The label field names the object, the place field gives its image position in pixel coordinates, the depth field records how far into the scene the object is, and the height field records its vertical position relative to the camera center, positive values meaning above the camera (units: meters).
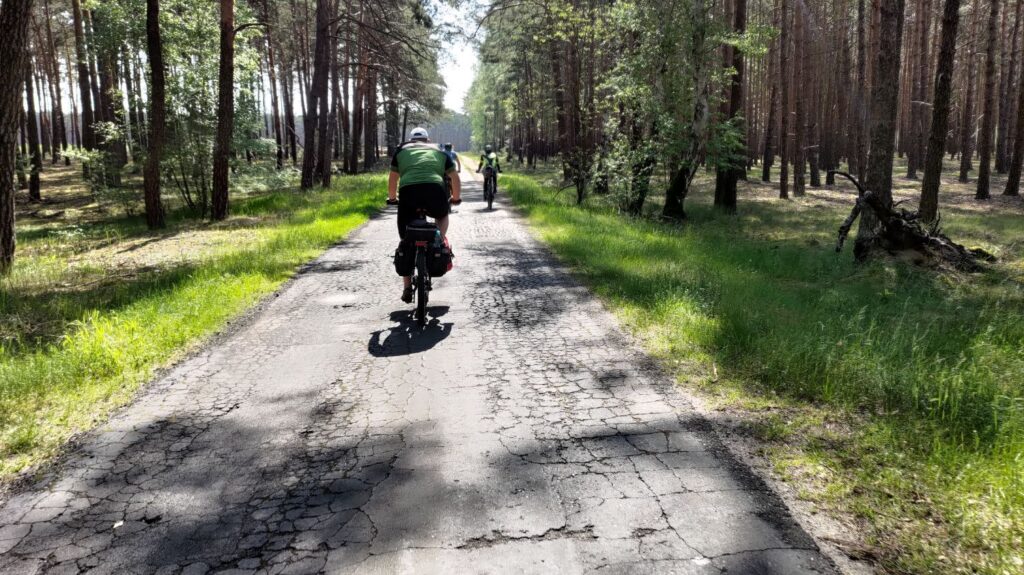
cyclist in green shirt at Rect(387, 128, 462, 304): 6.69 +0.17
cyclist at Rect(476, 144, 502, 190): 20.34 +1.05
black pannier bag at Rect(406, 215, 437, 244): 6.61 -0.40
